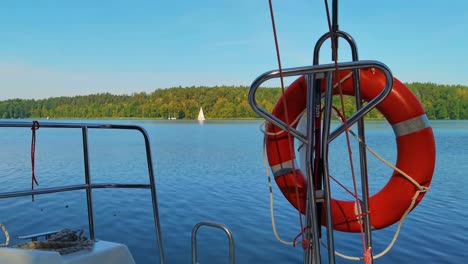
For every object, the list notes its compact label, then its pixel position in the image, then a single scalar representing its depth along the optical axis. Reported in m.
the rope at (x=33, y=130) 1.89
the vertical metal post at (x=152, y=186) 2.24
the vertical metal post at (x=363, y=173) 1.62
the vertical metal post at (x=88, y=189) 2.18
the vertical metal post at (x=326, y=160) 1.53
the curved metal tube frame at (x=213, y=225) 2.10
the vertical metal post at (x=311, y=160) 1.55
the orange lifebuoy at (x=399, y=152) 1.96
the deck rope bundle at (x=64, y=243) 1.80
